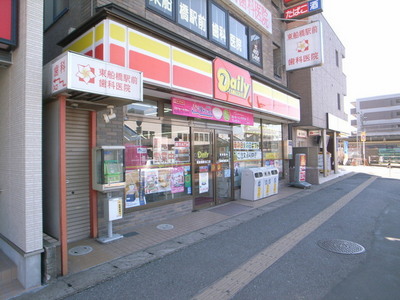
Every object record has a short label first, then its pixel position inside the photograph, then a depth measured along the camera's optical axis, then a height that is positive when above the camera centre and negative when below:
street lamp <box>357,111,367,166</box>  48.63 +6.47
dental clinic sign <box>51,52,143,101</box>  3.48 +1.17
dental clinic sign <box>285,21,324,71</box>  11.36 +5.01
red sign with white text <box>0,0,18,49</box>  3.39 +1.84
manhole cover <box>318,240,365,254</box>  4.70 -1.87
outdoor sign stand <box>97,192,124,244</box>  4.95 -1.14
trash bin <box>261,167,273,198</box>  9.70 -1.16
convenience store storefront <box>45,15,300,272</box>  4.89 +0.77
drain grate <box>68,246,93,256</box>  4.50 -1.76
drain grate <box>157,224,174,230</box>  5.98 -1.77
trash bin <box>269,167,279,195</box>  10.17 -1.14
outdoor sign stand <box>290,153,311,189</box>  12.41 -0.96
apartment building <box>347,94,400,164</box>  62.25 +9.66
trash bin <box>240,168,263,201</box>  9.15 -1.17
